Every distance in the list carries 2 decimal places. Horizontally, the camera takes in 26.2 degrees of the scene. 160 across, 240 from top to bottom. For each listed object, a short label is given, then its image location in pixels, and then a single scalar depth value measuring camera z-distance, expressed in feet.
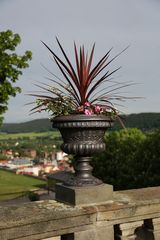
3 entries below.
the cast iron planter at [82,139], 13.06
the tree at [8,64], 41.34
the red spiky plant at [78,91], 13.88
